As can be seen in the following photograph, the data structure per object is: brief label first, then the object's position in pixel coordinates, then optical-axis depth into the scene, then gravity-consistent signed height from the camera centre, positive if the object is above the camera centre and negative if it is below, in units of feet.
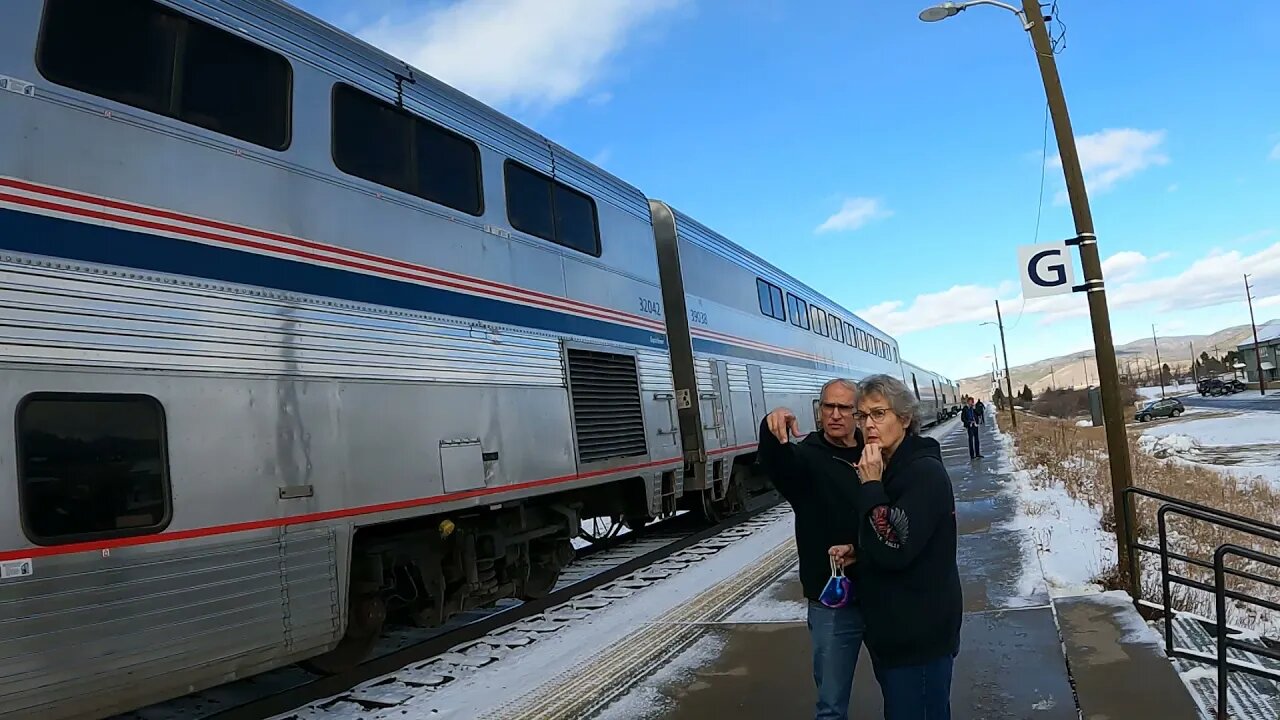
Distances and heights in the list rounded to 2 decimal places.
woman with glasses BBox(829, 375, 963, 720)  9.11 -1.82
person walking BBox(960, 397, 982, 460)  63.00 -1.66
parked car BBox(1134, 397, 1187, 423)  150.92 -5.10
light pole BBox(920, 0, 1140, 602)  22.27 +3.34
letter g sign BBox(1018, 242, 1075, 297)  23.04 +3.30
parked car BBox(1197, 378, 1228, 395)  235.61 -2.92
